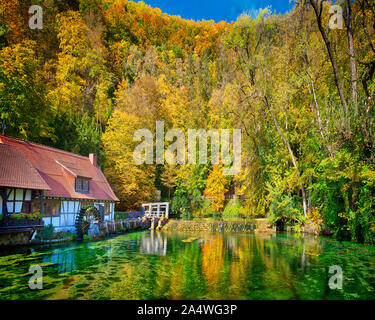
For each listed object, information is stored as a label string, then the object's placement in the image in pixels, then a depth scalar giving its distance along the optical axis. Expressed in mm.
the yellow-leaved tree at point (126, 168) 35469
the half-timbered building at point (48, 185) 18547
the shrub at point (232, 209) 38694
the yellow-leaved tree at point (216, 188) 39562
